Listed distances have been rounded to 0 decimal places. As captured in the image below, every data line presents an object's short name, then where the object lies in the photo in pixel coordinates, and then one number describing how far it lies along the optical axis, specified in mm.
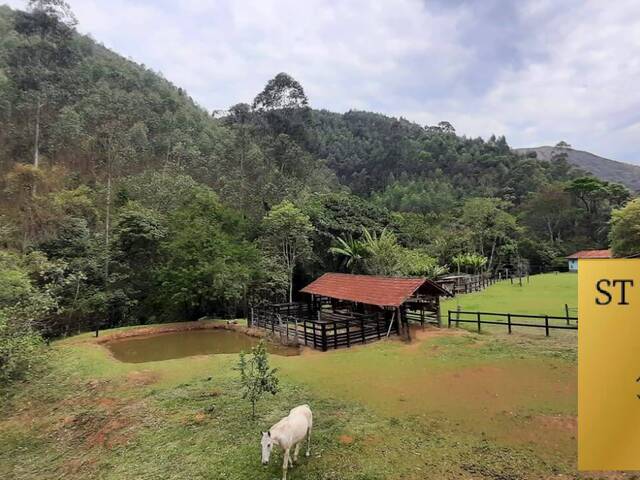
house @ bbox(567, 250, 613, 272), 40144
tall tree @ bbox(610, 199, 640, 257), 22578
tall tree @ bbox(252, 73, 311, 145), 41344
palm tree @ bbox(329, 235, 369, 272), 25386
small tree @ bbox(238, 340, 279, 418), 8138
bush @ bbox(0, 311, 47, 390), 10109
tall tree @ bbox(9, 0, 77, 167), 32375
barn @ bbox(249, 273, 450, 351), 14758
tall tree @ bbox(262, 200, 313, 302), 23453
